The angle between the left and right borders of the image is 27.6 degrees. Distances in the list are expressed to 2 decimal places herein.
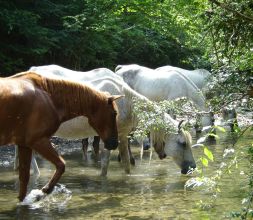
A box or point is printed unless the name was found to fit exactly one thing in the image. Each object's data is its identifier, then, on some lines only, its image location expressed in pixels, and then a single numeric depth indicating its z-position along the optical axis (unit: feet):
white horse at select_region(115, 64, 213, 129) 46.39
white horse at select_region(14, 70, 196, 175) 30.66
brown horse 22.17
